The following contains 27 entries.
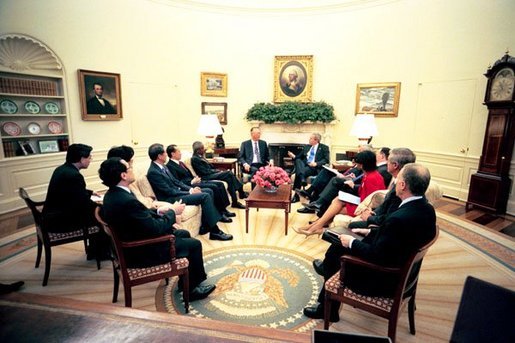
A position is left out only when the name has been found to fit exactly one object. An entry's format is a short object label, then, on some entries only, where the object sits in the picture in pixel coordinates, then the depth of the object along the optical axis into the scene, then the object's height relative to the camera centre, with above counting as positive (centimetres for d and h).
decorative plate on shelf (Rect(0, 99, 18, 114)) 513 +29
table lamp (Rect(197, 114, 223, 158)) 612 +0
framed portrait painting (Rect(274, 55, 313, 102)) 781 +138
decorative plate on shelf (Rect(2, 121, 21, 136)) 518 -11
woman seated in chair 355 -76
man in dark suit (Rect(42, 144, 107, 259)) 307 -84
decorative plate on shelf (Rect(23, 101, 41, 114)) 547 +30
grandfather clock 489 -14
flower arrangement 464 -83
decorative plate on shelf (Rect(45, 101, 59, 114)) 574 +31
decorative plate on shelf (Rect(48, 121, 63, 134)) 581 -8
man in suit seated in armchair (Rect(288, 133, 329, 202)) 614 -72
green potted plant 754 +42
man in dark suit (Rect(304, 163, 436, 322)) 193 -74
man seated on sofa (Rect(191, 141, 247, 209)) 534 -89
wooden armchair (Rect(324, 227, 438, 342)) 193 -124
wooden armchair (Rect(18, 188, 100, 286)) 296 -123
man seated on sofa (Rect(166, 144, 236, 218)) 473 -97
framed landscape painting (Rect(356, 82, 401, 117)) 700 +79
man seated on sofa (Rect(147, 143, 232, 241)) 398 -100
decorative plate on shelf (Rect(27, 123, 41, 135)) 554 -11
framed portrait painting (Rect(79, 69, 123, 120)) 608 +64
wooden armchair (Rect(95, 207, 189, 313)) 227 -124
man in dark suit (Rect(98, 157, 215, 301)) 228 -77
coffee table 426 -112
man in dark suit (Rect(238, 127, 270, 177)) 653 -60
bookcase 514 +43
